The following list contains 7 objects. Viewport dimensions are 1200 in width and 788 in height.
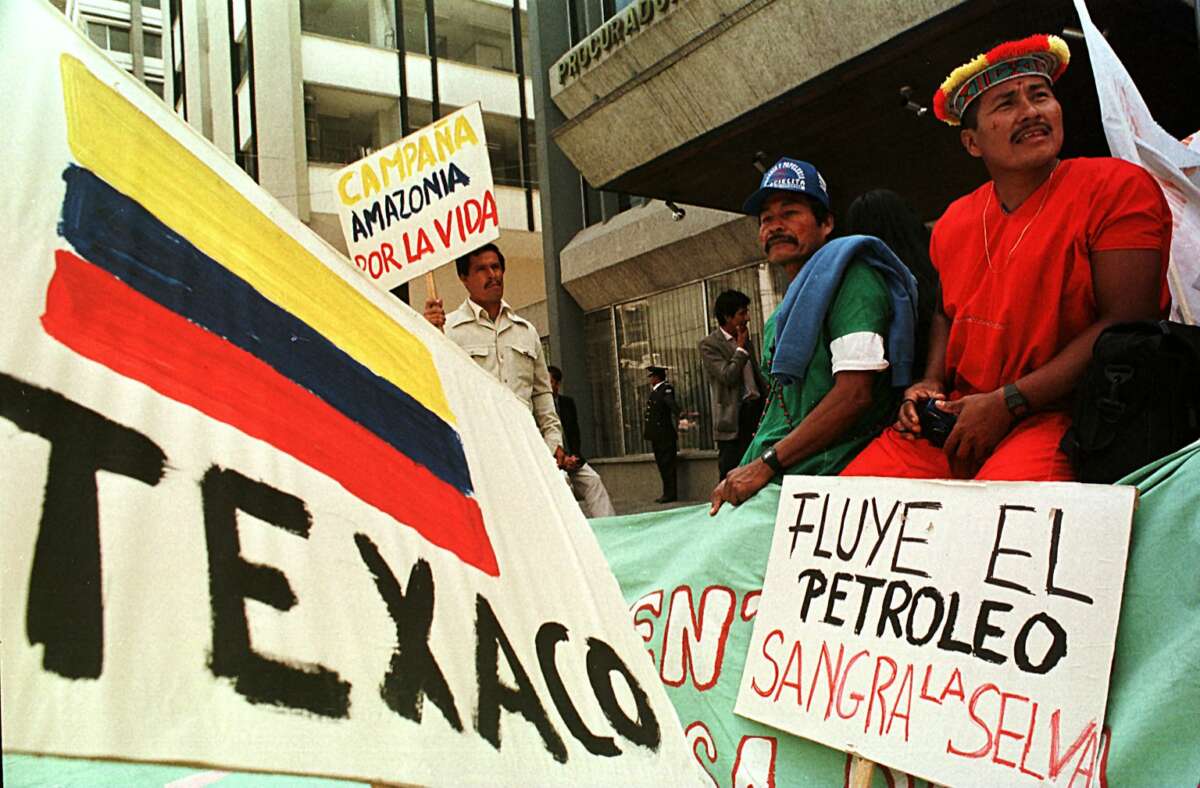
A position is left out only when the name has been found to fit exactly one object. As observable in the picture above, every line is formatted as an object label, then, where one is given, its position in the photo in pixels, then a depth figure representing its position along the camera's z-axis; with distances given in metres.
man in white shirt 4.31
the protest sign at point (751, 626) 1.59
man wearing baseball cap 2.47
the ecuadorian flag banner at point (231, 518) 0.70
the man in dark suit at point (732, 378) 6.96
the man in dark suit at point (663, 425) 9.69
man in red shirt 2.08
